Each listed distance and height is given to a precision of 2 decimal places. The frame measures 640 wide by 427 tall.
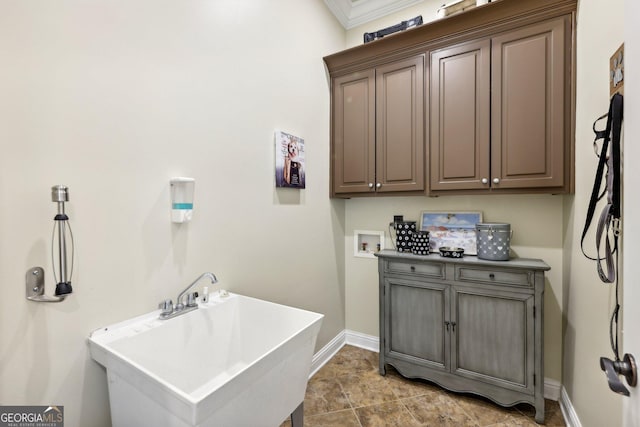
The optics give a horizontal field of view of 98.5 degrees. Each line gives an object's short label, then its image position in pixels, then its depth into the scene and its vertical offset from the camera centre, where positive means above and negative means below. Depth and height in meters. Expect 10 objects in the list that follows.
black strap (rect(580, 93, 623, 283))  0.78 +0.09
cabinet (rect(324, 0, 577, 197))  1.78 +0.77
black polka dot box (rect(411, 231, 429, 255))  2.23 -0.29
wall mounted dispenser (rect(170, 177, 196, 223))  1.35 +0.06
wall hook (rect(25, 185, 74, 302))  0.93 -0.21
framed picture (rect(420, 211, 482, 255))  2.27 -0.18
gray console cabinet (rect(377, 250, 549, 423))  1.78 -0.83
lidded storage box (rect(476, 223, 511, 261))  1.94 -0.24
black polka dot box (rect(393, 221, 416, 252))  2.32 -0.23
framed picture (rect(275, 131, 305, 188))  2.00 +0.37
